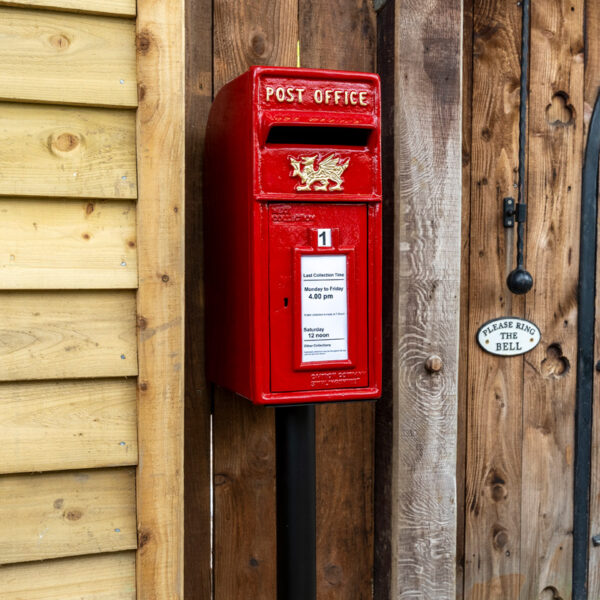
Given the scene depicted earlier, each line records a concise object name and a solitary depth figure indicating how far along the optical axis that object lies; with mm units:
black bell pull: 2201
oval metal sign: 2254
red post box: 1548
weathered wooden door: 2221
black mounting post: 1748
